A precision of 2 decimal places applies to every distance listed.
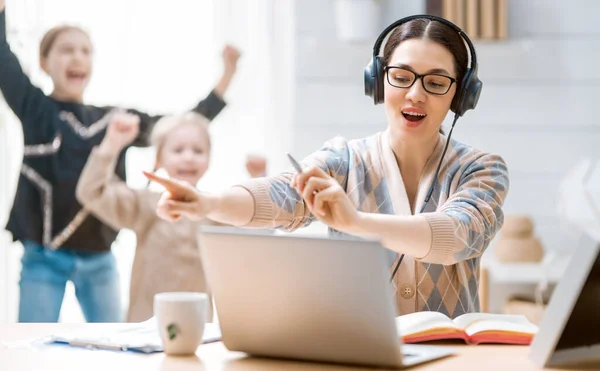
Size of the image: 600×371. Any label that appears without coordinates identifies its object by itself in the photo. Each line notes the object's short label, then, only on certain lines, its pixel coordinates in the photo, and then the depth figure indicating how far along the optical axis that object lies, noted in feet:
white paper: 7.53
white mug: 7.38
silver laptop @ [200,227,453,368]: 6.89
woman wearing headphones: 8.63
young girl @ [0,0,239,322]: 14.67
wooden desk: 7.11
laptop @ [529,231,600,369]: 6.86
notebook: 7.70
